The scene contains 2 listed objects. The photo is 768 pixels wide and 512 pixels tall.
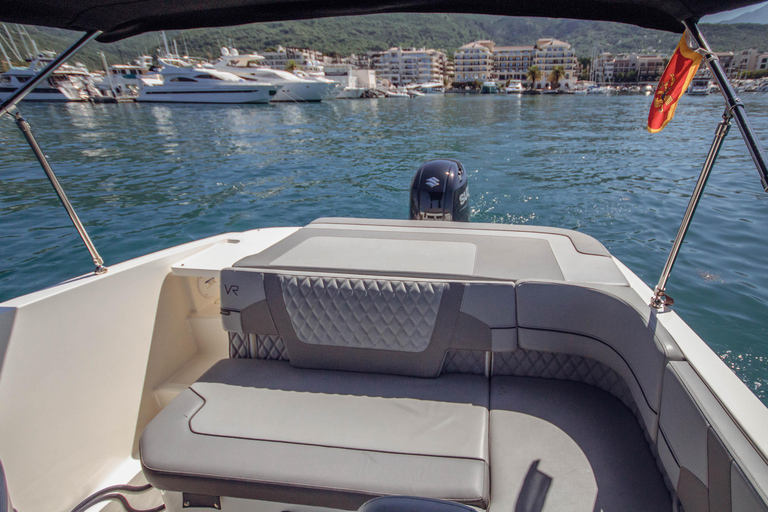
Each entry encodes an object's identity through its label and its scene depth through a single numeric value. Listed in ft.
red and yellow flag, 4.33
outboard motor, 10.12
